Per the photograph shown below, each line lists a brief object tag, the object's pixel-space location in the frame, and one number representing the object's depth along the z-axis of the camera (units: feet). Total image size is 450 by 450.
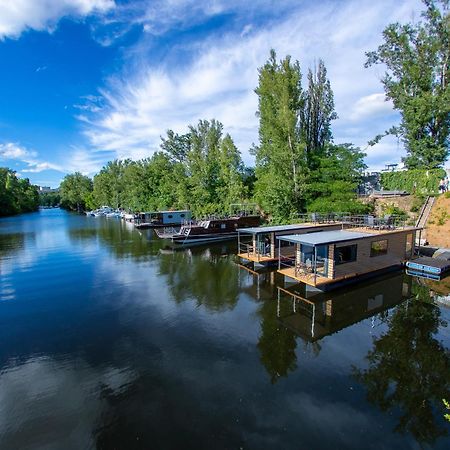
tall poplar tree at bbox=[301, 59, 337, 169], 136.56
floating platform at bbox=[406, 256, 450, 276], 64.23
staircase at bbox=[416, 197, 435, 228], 93.15
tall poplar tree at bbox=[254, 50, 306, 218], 117.39
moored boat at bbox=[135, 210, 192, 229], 171.42
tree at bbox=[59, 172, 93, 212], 397.39
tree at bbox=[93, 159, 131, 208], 308.60
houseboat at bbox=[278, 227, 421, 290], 54.80
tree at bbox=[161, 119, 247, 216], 168.86
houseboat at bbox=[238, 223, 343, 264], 73.99
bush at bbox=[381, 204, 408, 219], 104.27
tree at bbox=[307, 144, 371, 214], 110.75
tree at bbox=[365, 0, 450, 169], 105.70
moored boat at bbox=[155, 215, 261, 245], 117.60
